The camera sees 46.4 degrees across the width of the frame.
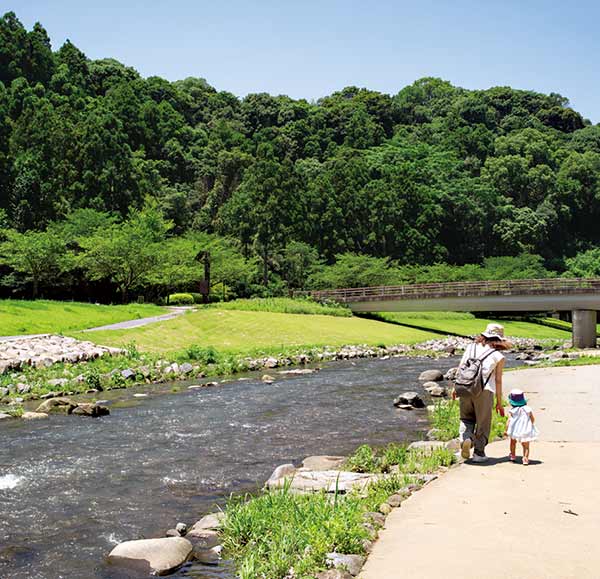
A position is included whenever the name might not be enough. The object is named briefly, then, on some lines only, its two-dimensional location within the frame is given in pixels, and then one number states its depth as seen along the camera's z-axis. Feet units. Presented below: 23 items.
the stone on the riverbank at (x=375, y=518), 25.20
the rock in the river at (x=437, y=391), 74.69
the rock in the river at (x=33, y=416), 58.90
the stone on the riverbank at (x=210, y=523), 29.02
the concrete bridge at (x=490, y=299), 168.25
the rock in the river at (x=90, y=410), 60.54
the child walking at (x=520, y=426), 33.78
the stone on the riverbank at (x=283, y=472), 36.05
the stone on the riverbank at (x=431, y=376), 89.04
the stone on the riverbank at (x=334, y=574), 20.62
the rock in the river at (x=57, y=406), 62.28
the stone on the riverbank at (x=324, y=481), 31.83
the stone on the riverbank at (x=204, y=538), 27.76
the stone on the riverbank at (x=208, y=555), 26.08
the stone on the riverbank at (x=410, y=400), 65.31
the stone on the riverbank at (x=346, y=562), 21.09
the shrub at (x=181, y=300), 199.52
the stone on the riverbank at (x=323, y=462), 38.78
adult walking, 34.17
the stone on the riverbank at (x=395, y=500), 27.94
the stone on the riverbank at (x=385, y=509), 26.94
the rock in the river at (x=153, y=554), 25.64
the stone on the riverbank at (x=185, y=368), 92.93
